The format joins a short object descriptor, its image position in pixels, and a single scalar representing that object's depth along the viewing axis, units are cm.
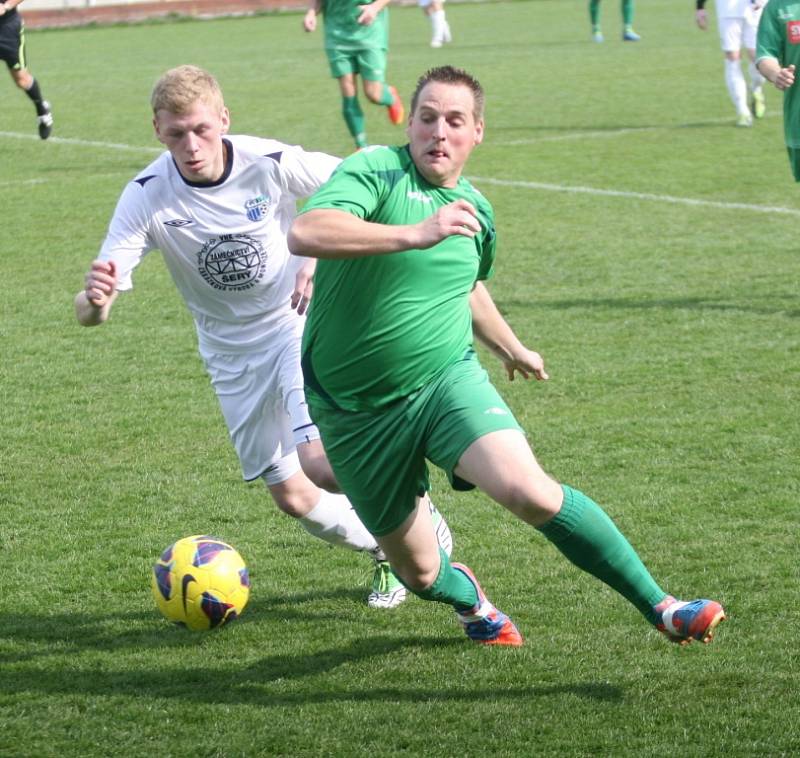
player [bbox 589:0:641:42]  2927
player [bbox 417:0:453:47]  2891
